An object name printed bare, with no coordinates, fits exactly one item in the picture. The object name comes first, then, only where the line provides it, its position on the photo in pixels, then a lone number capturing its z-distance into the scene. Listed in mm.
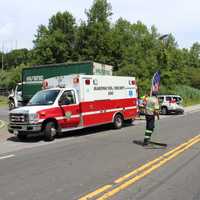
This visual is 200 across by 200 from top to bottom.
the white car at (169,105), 30633
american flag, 26938
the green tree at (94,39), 59844
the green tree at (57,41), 60250
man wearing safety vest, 12750
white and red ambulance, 14281
